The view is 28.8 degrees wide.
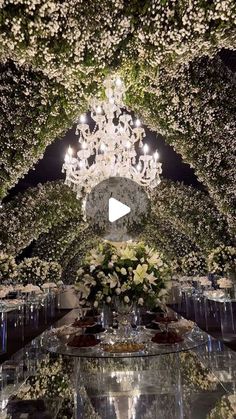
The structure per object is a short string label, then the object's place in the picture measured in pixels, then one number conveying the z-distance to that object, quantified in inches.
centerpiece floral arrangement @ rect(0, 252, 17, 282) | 322.7
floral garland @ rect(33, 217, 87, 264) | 654.5
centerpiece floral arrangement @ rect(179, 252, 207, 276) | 543.8
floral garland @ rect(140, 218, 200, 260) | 693.3
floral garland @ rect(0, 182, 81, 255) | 478.3
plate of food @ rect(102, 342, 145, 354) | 141.3
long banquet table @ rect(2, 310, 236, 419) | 119.5
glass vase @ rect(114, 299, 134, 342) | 159.2
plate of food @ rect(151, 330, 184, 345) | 149.4
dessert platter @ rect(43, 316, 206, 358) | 141.9
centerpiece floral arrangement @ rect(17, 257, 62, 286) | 445.1
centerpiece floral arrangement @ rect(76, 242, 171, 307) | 158.7
